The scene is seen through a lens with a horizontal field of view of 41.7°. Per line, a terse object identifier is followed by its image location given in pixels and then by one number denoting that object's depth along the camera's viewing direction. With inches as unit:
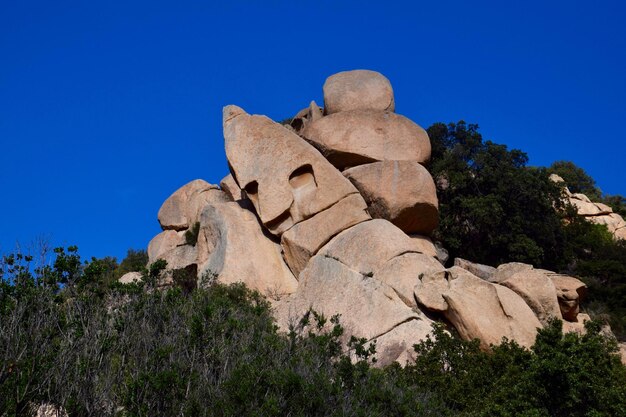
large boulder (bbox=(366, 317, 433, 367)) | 916.0
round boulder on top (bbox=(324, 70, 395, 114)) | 1421.0
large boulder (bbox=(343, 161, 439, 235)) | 1239.5
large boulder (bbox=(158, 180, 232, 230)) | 1460.4
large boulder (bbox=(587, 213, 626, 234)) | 2041.1
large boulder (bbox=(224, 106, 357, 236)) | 1191.6
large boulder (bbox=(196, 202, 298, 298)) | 1159.0
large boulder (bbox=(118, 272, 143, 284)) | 1297.7
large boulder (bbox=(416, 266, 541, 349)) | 954.7
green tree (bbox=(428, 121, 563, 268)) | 1393.9
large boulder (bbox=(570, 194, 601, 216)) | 2063.2
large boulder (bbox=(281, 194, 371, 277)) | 1159.6
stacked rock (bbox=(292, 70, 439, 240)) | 1245.7
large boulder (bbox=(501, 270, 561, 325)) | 1051.3
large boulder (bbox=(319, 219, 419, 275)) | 1071.6
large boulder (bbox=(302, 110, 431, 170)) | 1321.4
